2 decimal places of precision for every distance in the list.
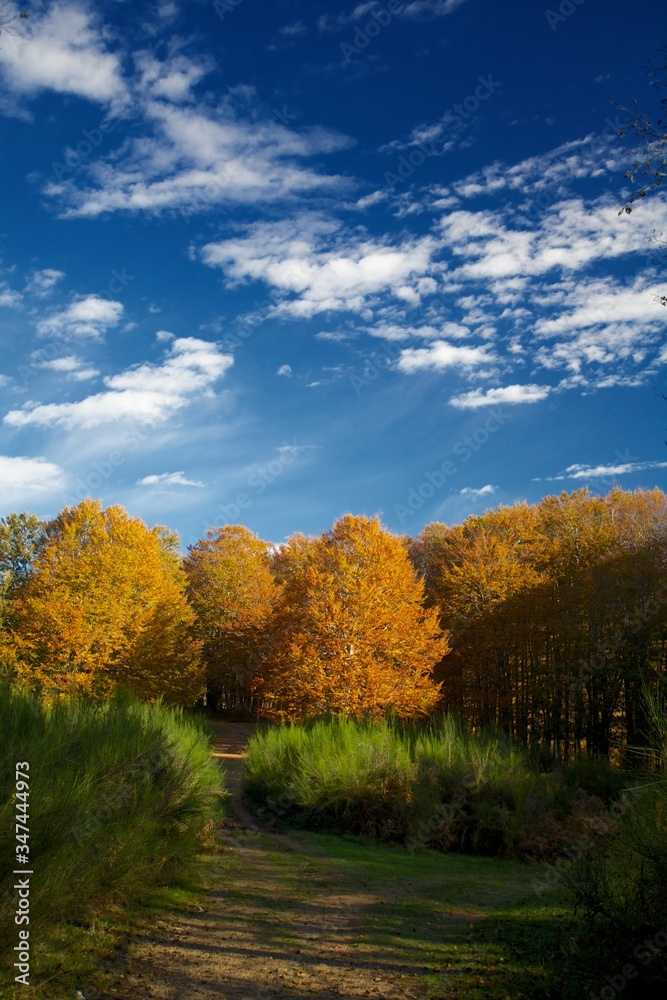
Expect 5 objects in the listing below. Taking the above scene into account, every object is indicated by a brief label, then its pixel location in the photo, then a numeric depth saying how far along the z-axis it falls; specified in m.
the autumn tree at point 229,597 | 42.53
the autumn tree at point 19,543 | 50.44
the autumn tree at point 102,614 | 27.78
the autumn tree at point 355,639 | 25.58
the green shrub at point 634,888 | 5.18
